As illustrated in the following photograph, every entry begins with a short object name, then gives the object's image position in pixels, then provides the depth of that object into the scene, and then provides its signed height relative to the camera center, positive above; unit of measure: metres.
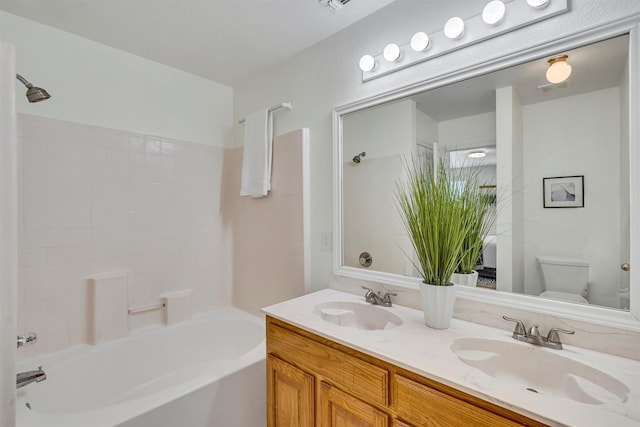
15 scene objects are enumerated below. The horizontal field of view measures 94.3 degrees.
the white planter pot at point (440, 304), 1.18 -0.36
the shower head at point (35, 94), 1.42 +0.59
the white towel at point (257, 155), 2.17 +0.45
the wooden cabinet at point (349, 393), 0.85 -0.62
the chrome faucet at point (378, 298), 1.51 -0.43
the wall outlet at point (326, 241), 1.87 -0.17
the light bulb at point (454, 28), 1.28 +0.81
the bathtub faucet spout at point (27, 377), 0.93 -0.51
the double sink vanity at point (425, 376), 0.77 -0.51
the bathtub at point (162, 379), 1.30 -0.92
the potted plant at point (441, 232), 1.19 -0.07
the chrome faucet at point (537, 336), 1.02 -0.43
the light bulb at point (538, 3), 1.10 +0.79
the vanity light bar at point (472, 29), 1.12 +0.78
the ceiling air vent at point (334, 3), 1.54 +1.11
